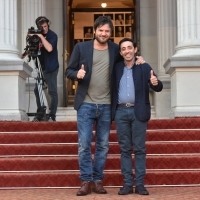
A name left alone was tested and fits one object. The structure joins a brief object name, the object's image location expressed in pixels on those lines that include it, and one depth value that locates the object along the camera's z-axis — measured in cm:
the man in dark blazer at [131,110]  634
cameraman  957
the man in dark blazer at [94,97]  636
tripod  989
